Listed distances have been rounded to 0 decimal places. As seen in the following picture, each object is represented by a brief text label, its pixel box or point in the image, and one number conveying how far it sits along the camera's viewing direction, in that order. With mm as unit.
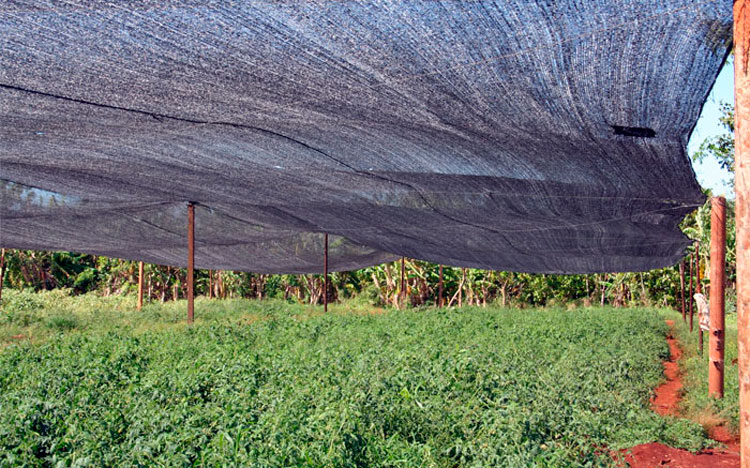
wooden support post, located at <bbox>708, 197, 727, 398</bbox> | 7613
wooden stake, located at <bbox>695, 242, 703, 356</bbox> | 11125
